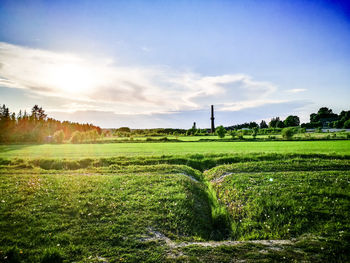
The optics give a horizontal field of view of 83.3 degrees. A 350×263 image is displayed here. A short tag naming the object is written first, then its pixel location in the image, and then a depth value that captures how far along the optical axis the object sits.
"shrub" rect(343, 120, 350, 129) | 99.62
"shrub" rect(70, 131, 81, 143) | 71.62
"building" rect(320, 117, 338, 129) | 121.21
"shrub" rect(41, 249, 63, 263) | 6.09
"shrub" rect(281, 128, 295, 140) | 56.97
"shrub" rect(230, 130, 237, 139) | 74.76
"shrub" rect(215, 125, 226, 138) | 74.44
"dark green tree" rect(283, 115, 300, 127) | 130.62
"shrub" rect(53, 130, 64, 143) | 71.06
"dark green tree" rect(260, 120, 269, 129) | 145.09
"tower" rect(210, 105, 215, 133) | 125.23
